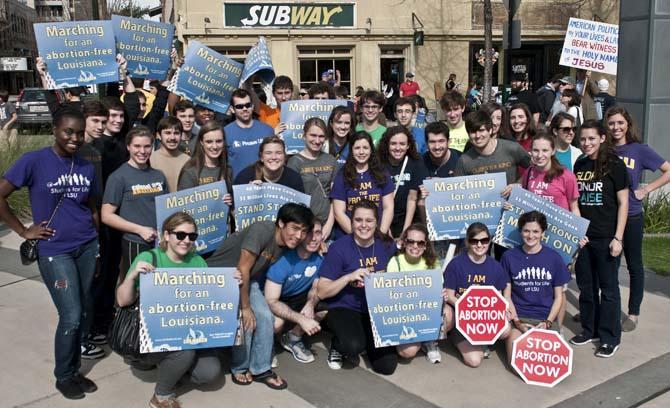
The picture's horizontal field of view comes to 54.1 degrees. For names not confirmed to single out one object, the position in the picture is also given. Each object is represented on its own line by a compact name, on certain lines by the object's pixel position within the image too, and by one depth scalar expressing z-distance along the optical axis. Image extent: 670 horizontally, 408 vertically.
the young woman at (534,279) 4.77
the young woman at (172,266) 4.07
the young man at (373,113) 6.31
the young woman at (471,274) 4.75
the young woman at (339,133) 5.87
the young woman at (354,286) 4.61
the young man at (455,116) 6.25
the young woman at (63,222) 4.07
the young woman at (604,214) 4.86
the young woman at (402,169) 5.46
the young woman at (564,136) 5.73
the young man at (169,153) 5.12
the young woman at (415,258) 4.70
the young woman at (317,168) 5.33
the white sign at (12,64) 55.38
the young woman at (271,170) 4.97
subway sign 23.89
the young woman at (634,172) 5.17
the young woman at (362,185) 5.27
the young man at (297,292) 4.63
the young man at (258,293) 4.39
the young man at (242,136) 5.87
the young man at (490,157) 5.37
